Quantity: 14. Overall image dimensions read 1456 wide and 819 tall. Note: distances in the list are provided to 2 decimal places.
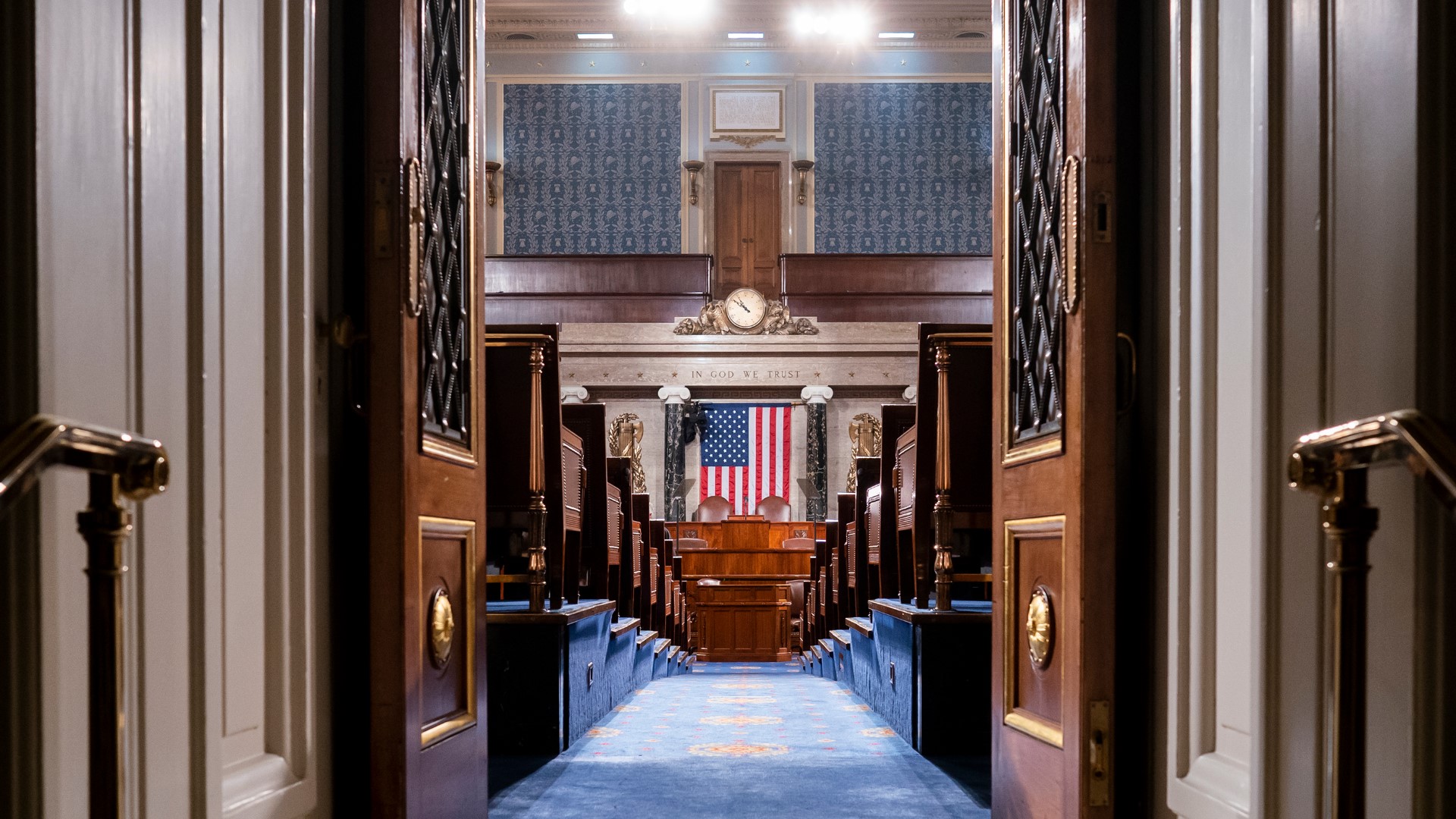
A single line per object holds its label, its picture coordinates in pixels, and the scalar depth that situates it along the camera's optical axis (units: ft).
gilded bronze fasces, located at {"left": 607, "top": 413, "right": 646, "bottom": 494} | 49.24
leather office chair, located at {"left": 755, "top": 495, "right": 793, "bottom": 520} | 48.70
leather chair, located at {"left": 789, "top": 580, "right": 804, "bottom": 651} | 36.68
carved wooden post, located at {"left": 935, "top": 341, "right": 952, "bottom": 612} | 13.44
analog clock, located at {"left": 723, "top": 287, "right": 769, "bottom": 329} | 49.80
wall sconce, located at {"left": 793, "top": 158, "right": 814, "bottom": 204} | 50.78
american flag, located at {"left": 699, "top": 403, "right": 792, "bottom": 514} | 49.67
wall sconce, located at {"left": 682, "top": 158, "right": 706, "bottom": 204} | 50.93
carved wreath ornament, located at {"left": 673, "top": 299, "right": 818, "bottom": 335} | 49.73
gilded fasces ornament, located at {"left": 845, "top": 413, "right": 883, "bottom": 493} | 49.03
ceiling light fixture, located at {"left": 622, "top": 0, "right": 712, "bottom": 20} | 47.19
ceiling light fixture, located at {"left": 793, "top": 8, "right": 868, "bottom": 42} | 49.42
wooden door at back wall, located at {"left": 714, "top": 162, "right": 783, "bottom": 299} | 50.39
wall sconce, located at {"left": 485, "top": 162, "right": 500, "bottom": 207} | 49.98
